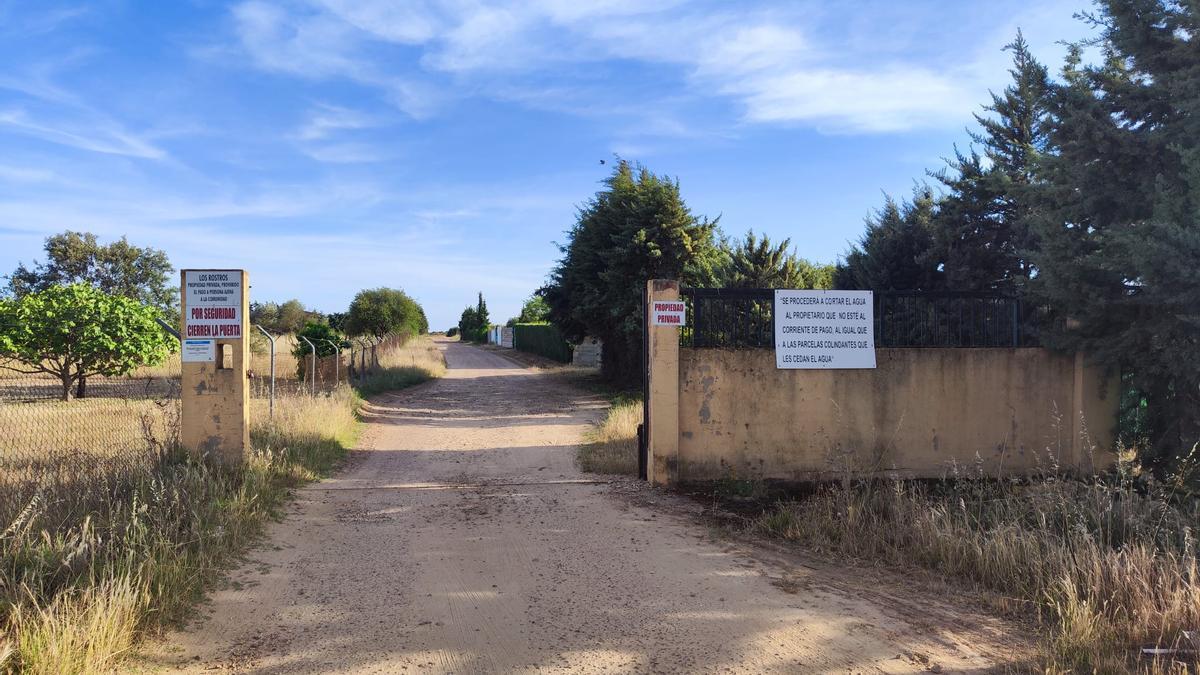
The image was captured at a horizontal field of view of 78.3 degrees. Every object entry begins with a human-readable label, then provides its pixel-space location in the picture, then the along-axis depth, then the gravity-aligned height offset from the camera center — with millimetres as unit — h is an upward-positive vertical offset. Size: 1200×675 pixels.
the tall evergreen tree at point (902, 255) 15586 +1848
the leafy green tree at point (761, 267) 17438 +1763
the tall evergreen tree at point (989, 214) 13797 +2413
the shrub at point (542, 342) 39594 +30
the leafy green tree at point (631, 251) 19969 +2524
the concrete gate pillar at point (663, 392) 8461 -580
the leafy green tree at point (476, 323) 104250 +3000
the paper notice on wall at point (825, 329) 8773 +142
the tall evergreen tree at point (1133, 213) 7242 +1380
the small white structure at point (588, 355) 34844 -613
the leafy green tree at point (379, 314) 50938 +2045
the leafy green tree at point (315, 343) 25141 -16
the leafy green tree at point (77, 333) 18141 +296
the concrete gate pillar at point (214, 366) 8328 -250
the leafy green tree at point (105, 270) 35000 +3603
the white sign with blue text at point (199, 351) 8336 -79
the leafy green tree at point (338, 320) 51062 +1686
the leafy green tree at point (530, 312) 73312 +3159
